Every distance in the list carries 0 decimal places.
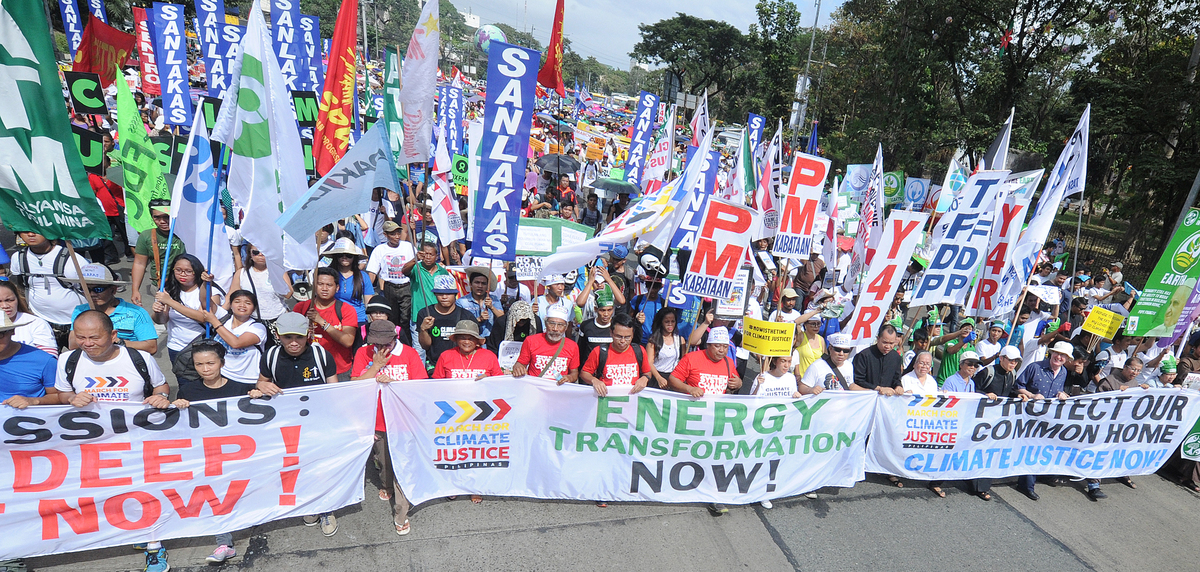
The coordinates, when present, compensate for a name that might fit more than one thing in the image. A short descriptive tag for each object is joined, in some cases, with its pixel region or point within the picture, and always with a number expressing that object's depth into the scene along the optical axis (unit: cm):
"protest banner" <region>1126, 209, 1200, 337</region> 621
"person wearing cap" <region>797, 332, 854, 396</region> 533
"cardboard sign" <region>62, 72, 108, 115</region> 755
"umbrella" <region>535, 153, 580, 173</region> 1355
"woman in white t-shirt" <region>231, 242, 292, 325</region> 555
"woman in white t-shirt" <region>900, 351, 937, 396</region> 539
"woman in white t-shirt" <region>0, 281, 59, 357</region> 404
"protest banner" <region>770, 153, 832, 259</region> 625
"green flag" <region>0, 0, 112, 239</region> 380
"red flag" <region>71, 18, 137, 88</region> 970
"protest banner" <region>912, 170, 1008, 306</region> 602
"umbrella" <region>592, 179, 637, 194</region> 1141
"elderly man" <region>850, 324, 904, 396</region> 552
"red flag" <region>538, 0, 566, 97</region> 770
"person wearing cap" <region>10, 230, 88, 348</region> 479
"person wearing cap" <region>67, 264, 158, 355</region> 438
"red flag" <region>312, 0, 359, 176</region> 594
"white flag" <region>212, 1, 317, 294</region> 475
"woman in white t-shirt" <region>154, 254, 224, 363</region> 483
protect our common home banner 542
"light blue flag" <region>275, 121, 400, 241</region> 442
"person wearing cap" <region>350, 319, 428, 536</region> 432
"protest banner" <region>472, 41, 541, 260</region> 504
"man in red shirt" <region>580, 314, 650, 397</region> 484
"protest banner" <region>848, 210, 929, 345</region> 560
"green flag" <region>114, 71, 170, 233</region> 612
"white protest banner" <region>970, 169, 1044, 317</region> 644
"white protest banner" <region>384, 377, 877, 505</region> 454
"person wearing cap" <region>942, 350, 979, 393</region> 543
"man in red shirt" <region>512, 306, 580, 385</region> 488
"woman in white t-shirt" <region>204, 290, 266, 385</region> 426
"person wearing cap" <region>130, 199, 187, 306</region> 569
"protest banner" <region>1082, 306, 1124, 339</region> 632
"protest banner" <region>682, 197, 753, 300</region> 544
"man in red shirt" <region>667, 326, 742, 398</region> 502
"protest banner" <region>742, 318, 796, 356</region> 488
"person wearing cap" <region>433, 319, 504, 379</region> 459
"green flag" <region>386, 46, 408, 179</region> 847
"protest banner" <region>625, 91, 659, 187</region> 1272
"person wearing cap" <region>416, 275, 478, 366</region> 508
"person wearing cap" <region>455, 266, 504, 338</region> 582
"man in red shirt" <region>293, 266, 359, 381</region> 493
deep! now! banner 365
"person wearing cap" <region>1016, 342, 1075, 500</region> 559
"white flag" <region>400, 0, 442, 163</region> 573
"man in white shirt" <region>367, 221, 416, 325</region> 643
